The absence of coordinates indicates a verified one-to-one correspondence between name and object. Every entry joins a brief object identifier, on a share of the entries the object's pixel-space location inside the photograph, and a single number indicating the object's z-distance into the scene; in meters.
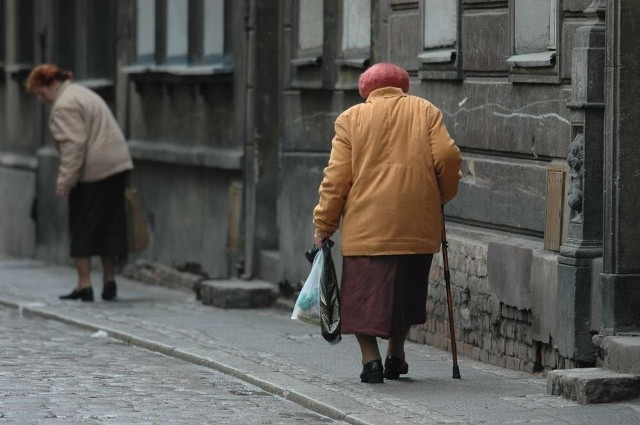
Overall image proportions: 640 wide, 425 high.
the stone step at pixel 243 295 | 30.34
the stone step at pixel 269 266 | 30.80
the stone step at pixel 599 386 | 18.42
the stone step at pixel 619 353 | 18.70
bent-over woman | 31.34
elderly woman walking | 19.86
